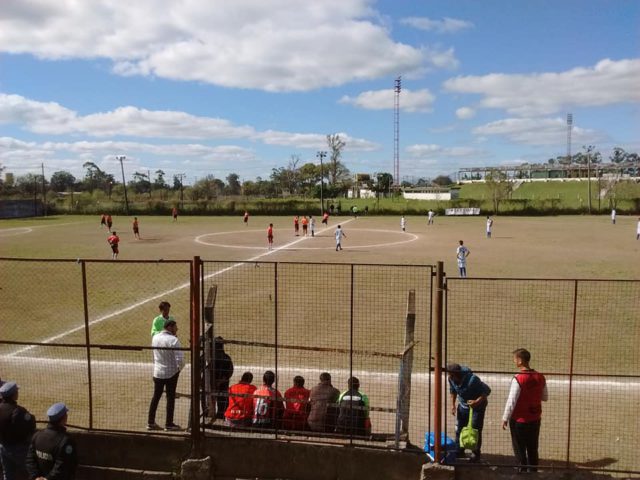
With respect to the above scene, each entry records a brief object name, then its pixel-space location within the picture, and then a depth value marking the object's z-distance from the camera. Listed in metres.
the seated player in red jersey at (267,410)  6.95
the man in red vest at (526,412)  6.37
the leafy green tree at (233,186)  177.62
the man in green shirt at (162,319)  8.48
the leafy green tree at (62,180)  179.62
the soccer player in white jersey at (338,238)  29.58
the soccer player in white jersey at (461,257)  20.45
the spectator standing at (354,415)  6.70
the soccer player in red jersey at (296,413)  6.97
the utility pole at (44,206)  78.24
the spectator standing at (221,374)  7.47
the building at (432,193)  118.67
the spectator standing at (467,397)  6.65
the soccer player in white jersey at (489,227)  37.59
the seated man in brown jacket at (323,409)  6.83
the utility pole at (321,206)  74.12
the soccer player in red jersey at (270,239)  30.50
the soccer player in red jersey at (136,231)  37.71
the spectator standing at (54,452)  5.03
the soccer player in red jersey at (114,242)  26.20
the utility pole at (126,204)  78.12
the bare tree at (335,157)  121.25
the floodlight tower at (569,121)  170.25
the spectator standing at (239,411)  7.02
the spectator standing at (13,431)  5.68
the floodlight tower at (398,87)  104.84
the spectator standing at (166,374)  7.41
